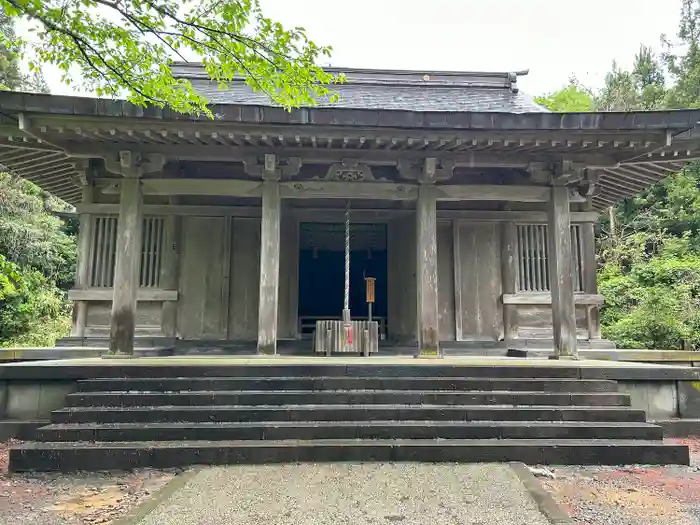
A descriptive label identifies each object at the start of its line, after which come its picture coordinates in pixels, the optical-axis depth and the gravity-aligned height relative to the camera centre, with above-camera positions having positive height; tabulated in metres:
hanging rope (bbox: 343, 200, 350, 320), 6.95 +0.85
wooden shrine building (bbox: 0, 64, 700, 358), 5.97 +1.84
